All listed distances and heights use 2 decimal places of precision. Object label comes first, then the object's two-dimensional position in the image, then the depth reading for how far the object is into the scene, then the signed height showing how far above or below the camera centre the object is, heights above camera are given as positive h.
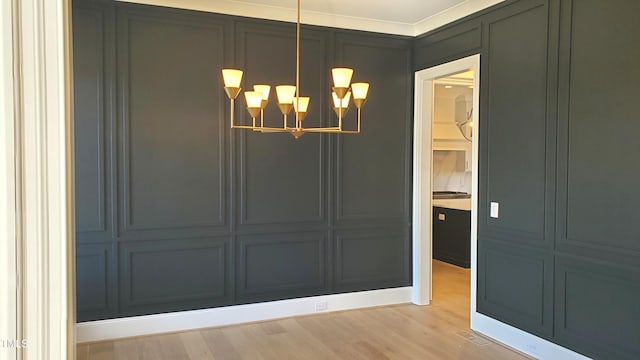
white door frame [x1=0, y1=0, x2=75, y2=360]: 0.64 -0.02
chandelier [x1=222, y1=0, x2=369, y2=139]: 3.21 +0.47
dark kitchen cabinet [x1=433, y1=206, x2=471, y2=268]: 7.11 -1.08
